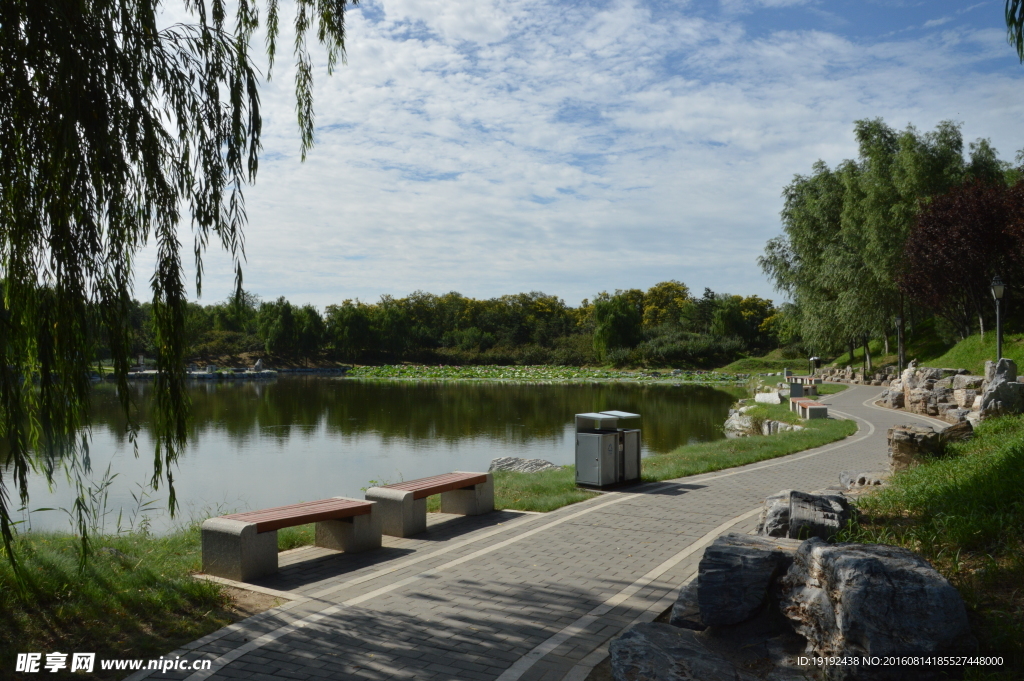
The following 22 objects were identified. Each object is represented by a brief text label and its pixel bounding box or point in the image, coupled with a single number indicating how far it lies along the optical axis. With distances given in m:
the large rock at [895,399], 24.81
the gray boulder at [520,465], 15.09
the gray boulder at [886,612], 3.70
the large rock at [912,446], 9.63
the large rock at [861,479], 9.23
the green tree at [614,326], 74.00
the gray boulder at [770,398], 30.58
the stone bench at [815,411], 21.70
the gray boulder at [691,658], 4.02
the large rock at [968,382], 18.39
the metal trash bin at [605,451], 10.67
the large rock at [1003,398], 13.12
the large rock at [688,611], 4.86
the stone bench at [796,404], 24.83
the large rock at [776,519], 6.30
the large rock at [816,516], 5.98
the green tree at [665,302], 89.12
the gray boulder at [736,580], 4.68
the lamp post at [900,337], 34.50
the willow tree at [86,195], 4.16
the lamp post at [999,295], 17.92
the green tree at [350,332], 84.75
